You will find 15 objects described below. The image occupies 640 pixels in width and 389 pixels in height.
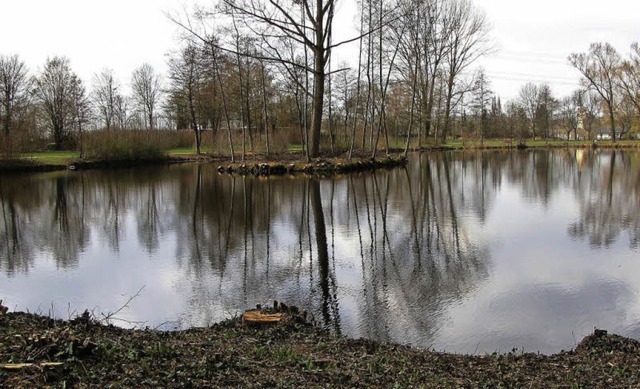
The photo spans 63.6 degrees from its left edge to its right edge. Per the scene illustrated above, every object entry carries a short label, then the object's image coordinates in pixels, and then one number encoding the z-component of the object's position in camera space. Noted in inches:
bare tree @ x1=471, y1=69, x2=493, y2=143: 2379.4
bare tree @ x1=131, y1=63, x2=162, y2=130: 2399.1
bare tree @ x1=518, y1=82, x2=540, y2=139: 2780.5
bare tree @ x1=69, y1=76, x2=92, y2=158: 1807.3
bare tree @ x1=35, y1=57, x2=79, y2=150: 1884.8
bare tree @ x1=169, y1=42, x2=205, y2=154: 1728.6
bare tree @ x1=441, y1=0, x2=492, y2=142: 1962.4
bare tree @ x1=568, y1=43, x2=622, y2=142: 2285.9
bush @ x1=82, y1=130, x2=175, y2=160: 1489.9
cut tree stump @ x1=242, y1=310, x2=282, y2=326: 221.1
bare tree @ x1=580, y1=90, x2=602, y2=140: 2849.4
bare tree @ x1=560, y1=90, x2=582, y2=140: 2997.0
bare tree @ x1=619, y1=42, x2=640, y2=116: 2198.6
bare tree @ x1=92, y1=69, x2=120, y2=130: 2383.1
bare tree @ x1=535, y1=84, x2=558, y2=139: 2719.0
